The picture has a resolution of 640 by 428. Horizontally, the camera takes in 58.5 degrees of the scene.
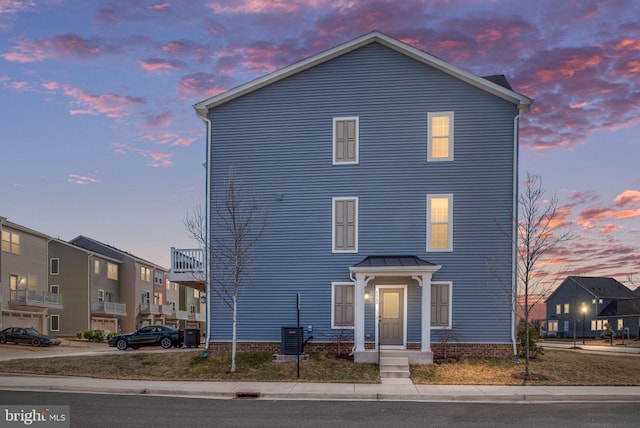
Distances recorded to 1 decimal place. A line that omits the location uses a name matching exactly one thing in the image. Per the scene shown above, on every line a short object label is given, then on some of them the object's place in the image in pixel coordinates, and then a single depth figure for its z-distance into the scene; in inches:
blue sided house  852.0
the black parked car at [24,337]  1469.0
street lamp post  2578.7
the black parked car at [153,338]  1135.2
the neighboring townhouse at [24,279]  1675.4
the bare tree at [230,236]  889.5
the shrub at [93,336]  1801.2
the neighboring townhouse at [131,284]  2389.3
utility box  815.7
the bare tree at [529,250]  730.0
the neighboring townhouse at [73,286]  2059.5
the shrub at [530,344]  842.8
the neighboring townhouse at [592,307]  2610.7
